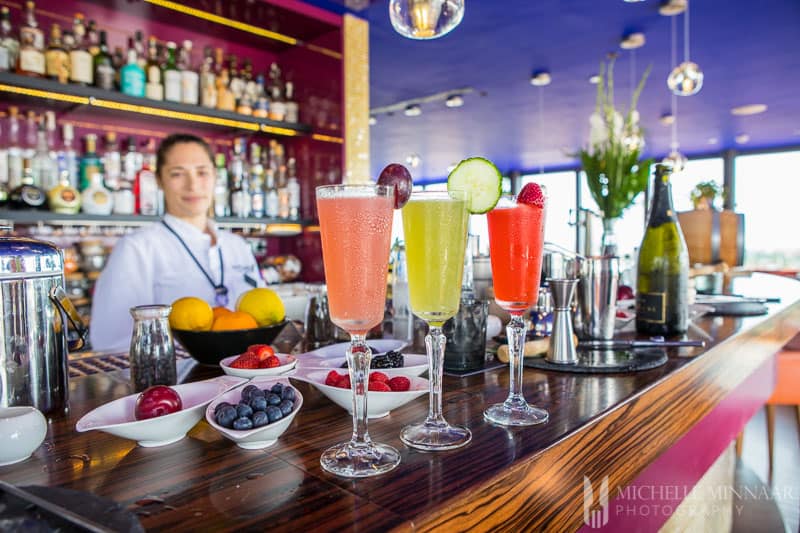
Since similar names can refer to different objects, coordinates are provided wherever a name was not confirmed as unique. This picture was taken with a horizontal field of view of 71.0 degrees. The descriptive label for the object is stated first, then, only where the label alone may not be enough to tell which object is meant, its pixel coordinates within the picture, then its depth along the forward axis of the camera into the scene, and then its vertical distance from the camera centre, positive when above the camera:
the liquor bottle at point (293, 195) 3.61 +0.33
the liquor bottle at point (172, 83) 2.96 +0.87
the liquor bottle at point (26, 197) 2.50 +0.24
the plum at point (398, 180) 0.78 +0.09
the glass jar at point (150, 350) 1.07 -0.20
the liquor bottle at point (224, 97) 3.19 +0.86
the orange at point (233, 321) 1.30 -0.18
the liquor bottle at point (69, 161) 2.77 +0.44
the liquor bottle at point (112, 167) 2.89 +0.42
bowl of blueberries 0.74 -0.23
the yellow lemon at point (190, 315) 1.29 -0.16
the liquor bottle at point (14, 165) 2.59 +0.39
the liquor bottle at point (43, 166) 2.68 +0.40
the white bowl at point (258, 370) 1.04 -0.23
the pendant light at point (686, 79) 3.96 +1.15
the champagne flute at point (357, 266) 0.74 -0.03
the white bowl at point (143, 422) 0.73 -0.24
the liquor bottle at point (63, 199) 2.59 +0.23
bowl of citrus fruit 1.28 -0.19
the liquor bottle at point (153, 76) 2.89 +0.89
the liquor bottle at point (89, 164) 2.82 +0.43
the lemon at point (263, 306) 1.42 -0.15
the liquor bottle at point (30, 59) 2.51 +0.86
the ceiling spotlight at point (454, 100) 7.08 +1.83
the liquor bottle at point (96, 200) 2.70 +0.24
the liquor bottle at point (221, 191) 3.22 +0.33
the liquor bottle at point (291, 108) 3.62 +0.89
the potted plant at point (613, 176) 2.49 +0.30
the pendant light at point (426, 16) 1.83 +0.76
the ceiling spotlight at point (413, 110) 7.50 +1.83
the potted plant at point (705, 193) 6.59 +0.58
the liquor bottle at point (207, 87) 3.11 +0.89
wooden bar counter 0.60 -0.28
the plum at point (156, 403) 0.79 -0.22
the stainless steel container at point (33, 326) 0.92 -0.13
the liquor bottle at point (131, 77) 2.78 +0.85
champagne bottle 1.66 -0.09
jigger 1.26 -0.22
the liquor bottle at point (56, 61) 2.60 +0.87
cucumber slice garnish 0.89 +0.10
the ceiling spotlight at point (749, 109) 7.81 +1.84
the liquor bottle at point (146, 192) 2.90 +0.29
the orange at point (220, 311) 1.36 -0.16
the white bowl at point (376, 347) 1.24 -0.23
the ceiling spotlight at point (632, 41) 4.96 +1.80
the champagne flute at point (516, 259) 0.95 -0.03
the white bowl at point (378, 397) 0.84 -0.23
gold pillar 3.78 +1.01
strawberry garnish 0.96 +0.08
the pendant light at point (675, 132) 6.55 +1.82
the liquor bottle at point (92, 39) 2.79 +1.09
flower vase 2.21 +0.02
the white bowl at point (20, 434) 0.72 -0.24
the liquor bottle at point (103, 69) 2.73 +0.88
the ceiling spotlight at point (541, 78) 6.16 +1.83
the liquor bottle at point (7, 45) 2.50 +0.92
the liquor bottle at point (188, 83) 3.00 +0.88
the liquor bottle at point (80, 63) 2.64 +0.88
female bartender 2.33 -0.04
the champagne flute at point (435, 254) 0.86 -0.02
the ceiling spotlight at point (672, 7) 4.29 +1.81
